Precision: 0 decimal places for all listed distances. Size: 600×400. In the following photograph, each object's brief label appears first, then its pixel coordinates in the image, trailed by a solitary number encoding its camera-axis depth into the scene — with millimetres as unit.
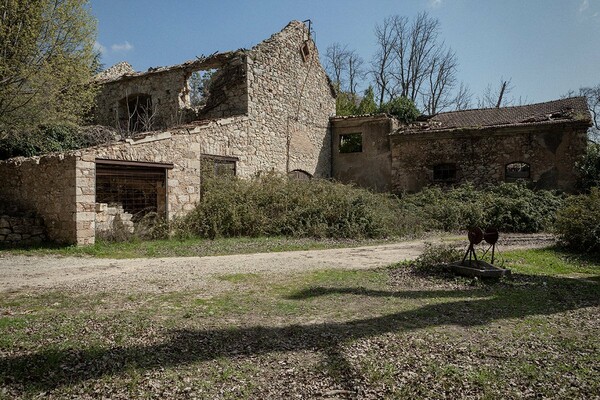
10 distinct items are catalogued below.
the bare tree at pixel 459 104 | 36456
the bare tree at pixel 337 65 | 36438
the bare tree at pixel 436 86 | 34562
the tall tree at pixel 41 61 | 11910
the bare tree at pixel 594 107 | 30161
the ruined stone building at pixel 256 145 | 10648
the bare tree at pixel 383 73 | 34062
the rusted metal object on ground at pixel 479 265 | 6562
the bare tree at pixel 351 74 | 36344
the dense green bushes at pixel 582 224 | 9227
